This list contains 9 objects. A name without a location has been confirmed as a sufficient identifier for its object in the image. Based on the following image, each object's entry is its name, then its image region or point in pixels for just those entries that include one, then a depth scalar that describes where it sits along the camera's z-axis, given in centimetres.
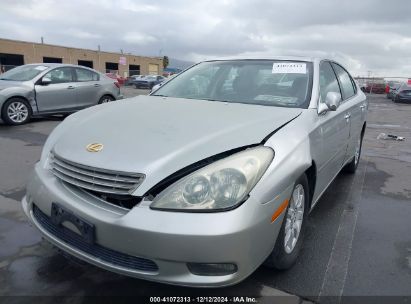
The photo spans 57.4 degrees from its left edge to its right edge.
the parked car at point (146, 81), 3481
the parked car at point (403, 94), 2212
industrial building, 4525
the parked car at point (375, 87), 3533
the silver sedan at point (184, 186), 190
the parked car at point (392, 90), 2491
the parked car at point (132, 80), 3671
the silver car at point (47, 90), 816
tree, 6748
